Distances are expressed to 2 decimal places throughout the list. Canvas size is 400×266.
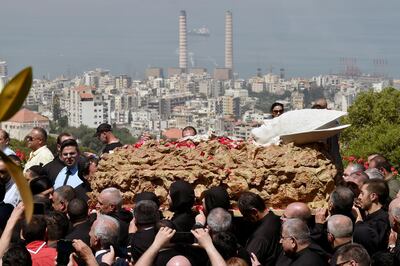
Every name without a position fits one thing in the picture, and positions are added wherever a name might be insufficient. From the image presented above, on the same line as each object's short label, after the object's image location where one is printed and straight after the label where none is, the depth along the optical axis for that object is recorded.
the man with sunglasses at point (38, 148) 13.03
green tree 36.41
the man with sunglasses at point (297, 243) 7.21
